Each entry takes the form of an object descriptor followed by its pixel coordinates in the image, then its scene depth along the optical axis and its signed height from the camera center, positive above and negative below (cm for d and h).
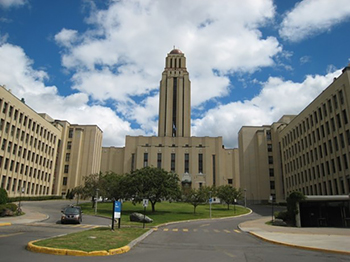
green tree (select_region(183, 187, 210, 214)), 4619 +87
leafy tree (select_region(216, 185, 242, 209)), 5538 +166
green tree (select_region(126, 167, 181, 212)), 4288 +216
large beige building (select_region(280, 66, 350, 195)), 4541 +1053
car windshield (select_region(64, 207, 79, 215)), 2784 -90
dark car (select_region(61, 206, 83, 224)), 2723 -139
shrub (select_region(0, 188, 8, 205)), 3439 +26
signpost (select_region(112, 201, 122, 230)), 2084 -57
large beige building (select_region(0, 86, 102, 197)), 5550 +1113
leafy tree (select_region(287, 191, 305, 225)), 3027 +25
